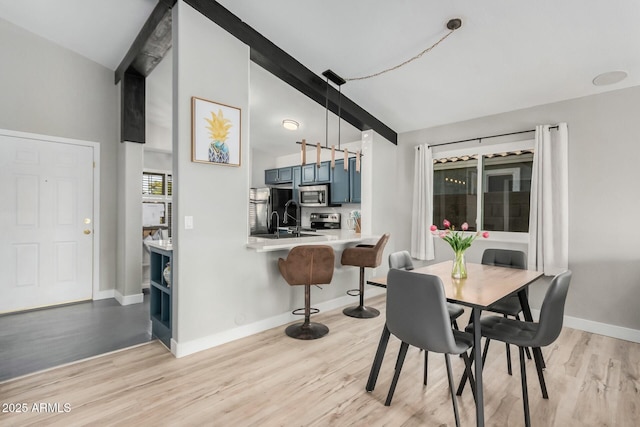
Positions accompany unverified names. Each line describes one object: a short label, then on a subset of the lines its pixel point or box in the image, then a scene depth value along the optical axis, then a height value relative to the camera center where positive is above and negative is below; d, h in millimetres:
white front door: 3775 -157
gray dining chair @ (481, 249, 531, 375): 2641 -493
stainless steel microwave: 5539 +283
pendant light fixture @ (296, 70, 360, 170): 3465 +1500
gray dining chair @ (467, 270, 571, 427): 1836 -751
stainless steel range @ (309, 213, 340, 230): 5809 -183
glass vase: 2443 -427
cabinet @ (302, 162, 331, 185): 5551 +663
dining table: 1823 -500
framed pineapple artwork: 2803 +699
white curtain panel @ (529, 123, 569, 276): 3475 +106
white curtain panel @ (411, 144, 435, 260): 4551 +146
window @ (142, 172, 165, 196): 5516 +464
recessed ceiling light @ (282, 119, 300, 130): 4890 +1331
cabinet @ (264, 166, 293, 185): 6316 +712
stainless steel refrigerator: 6109 +90
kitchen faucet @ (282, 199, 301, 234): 6121 +7
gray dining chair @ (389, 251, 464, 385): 2441 -456
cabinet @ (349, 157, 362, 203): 5023 +444
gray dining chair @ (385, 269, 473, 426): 1796 -620
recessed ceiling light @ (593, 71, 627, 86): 3010 +1273
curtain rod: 3757 +941
